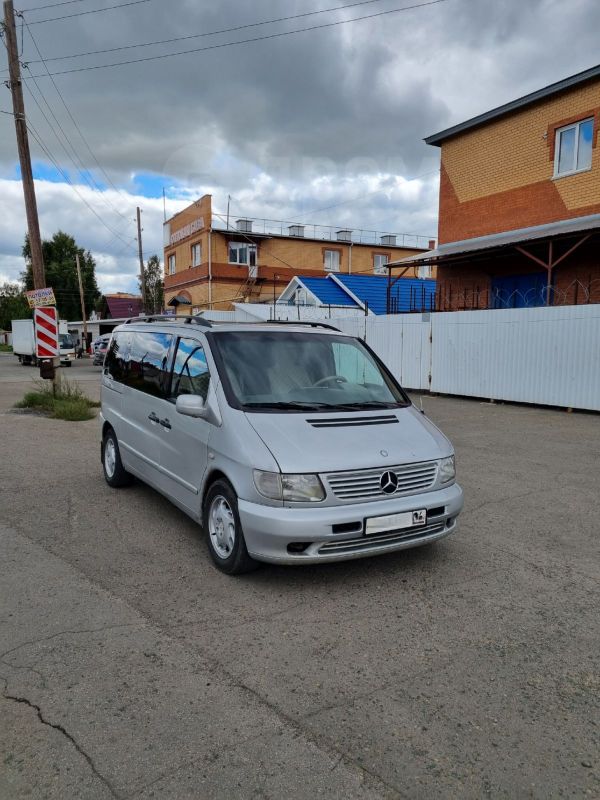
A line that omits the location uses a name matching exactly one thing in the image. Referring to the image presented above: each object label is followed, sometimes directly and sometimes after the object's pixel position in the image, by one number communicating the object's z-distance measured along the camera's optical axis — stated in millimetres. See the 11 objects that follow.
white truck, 38219
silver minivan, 3846
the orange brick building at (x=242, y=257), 37938
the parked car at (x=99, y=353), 35034
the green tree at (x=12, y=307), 92875
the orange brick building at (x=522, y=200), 16531
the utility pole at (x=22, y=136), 15078
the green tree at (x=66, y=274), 76250
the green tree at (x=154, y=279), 74188
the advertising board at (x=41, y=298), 14281
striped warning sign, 14008
